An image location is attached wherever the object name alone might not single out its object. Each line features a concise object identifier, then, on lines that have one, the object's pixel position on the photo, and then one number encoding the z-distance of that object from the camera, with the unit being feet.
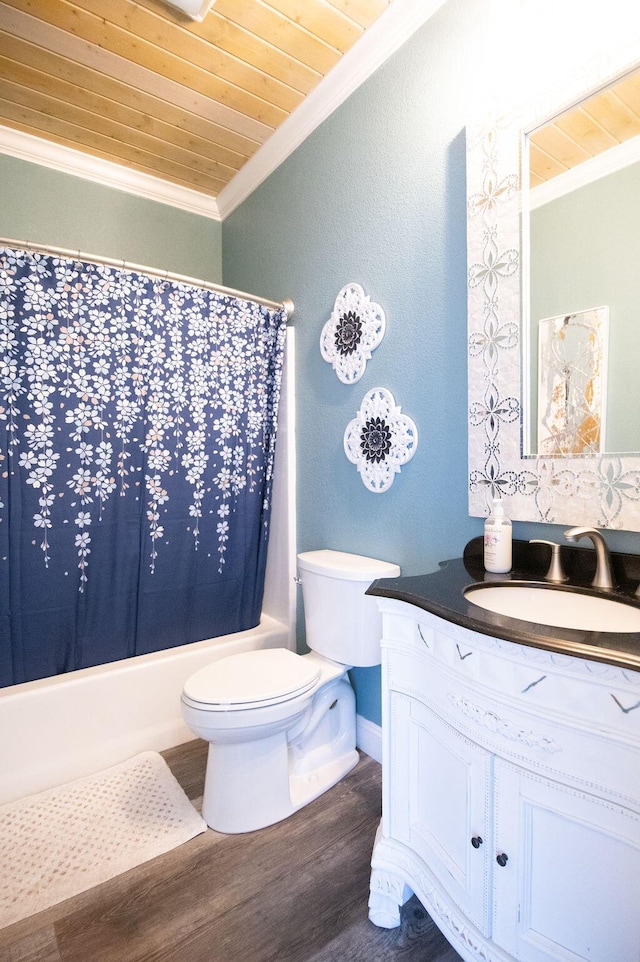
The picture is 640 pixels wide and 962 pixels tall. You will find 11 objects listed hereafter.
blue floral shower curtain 5.61
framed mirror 3.62
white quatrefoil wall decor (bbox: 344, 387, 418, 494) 5.44
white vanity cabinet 2.45
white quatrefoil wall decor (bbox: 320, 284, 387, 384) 5.81
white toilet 4.68
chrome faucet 3.52
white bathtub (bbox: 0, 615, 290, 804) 5.48
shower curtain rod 5.40
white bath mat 4.30
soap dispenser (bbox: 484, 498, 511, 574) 4.05
